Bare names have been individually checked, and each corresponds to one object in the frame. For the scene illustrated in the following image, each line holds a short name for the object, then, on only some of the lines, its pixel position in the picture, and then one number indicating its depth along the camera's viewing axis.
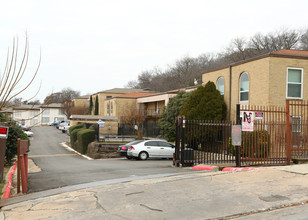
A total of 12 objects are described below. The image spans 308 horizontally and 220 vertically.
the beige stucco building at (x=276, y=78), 20.47
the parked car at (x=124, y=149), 24.14
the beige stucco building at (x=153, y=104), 43.97
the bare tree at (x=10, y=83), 7.15
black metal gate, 14.83
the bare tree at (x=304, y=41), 55.25
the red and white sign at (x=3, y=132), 8.56
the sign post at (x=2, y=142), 8.57
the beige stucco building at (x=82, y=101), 85.75
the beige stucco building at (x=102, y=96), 70.56
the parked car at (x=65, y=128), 63.82
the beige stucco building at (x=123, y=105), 53.19
